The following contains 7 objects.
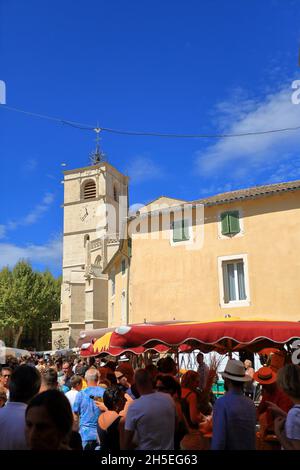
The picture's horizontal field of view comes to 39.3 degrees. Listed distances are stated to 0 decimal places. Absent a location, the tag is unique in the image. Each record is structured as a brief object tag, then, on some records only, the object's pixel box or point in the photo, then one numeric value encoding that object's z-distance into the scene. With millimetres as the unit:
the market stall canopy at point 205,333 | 6527
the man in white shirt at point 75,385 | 6043
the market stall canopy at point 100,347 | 7019
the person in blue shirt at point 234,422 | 3275
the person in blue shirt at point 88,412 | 5375
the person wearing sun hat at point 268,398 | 4859
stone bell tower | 44219
